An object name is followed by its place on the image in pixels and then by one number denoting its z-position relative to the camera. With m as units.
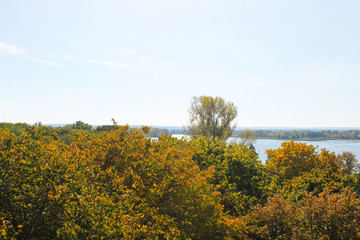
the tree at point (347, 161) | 32.94
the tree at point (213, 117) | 30.17
